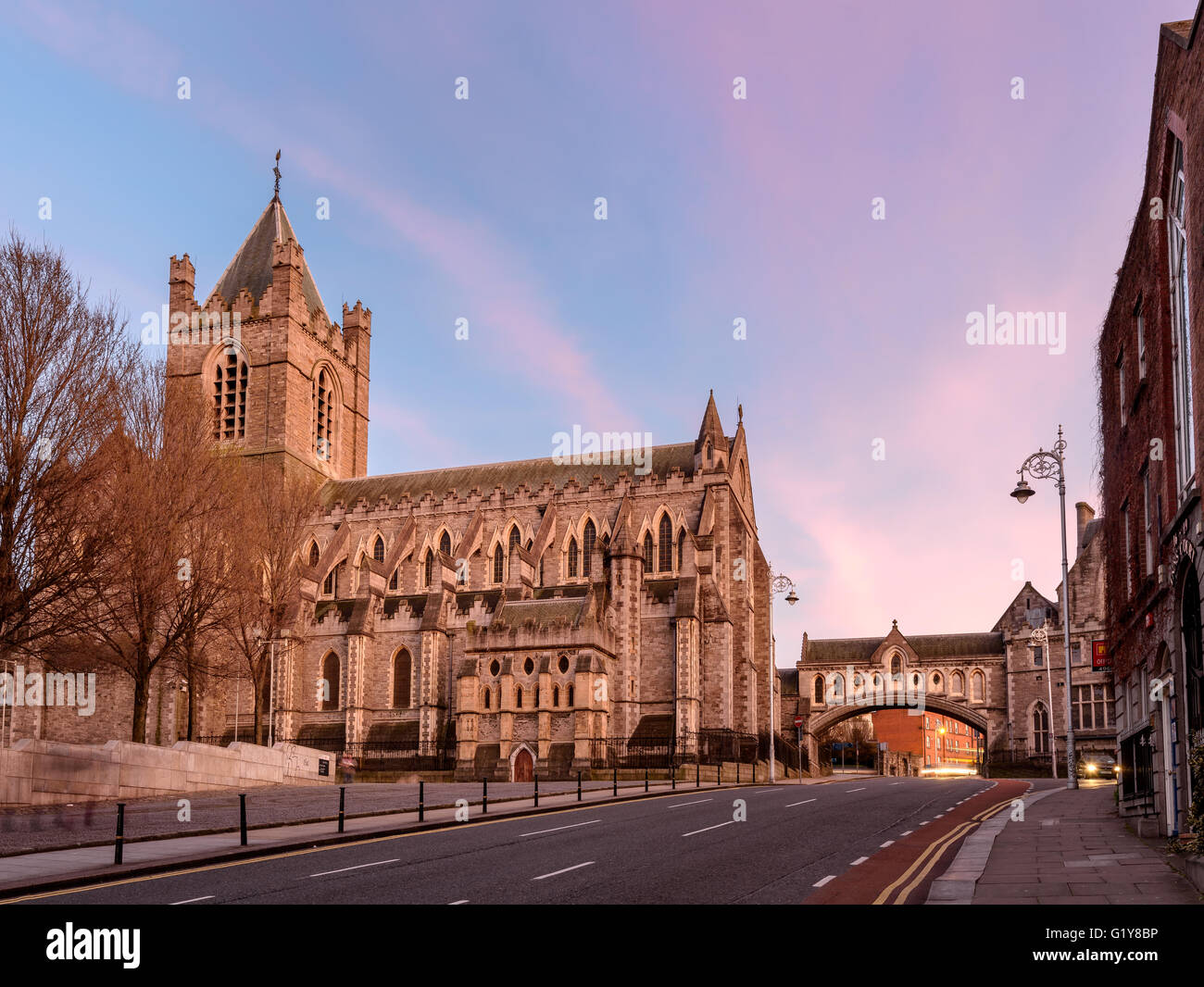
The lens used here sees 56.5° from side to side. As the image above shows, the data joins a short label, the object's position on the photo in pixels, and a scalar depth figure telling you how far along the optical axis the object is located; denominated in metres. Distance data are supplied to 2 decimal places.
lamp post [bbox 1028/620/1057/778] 61.04
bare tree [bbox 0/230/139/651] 24.28
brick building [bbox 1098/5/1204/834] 13.43
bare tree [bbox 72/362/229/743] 29.42
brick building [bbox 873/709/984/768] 123.94
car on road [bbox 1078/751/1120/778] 47.44
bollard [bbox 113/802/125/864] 14.82
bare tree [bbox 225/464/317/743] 38.47
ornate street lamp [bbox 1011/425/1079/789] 30.06
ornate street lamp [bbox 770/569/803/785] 46.72
